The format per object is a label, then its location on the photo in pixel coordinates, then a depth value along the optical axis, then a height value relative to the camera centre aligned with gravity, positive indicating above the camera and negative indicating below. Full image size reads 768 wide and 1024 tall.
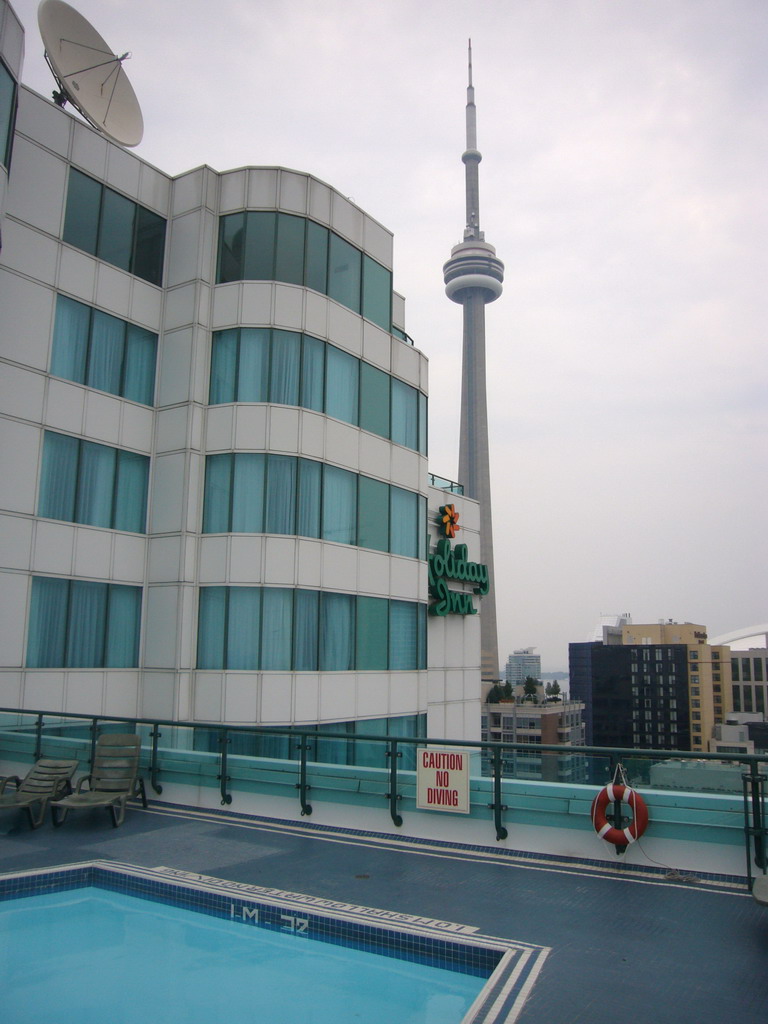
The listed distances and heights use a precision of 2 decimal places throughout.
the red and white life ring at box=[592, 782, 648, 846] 9.39 -1.57
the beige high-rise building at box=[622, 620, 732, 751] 175.00 +1.20
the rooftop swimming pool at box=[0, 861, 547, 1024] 6.79 -2.62
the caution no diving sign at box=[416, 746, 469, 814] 10.73 -1.39
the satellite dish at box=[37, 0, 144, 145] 21.75 +16.08
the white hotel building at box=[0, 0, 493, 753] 19.47 +5.65
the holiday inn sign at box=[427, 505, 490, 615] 28.47 +3.60
